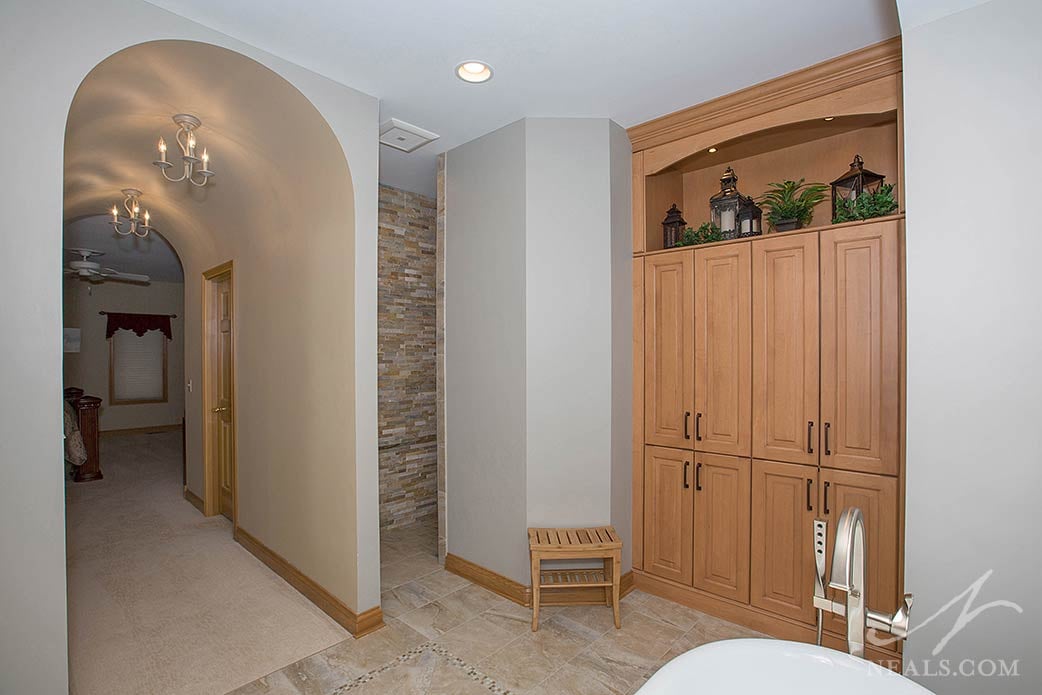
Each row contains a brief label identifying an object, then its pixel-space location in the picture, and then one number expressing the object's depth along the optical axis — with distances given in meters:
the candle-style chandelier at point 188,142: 2.44
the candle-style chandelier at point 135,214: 3.77
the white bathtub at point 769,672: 1.34
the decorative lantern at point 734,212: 2.79
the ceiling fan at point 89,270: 6.28
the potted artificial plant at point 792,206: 2.59
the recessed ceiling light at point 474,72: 2.39
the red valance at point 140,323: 8.62
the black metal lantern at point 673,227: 3.05
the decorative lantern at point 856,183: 2.42
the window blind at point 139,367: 8.82
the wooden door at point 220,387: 4.28
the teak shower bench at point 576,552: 2.62
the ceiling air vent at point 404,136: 2.96
